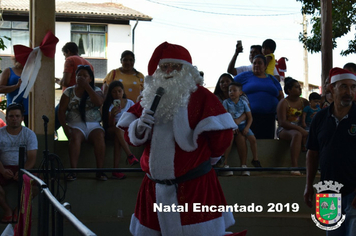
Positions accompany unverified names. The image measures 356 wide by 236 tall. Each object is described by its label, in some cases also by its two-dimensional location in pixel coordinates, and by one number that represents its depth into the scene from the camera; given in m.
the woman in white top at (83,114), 6.25
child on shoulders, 7.75
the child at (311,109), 6.95
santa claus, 3.51
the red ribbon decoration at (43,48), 6.32
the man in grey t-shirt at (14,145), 5.96
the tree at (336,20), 10.54
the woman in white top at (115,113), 6.37
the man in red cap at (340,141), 3.75
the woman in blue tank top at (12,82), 6.74
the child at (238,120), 6.54
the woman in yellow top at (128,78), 7.19
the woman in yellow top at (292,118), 6.64
